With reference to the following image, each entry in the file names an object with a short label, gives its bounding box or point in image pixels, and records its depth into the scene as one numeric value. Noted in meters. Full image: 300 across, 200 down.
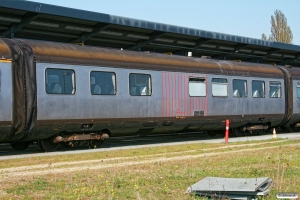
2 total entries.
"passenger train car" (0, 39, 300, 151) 15.95
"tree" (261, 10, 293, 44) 70.31
